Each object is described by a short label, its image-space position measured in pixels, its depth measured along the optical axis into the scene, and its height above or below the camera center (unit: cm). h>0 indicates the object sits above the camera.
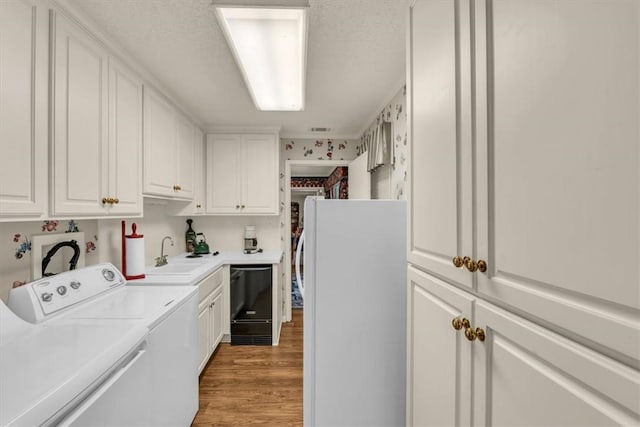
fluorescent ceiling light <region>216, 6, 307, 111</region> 132 +91
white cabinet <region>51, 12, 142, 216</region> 133 +47
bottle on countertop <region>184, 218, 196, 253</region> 347 -26
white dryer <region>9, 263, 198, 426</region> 126 -51
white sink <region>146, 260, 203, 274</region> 235 -45
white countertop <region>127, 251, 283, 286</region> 207 -45
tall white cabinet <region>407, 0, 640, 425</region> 39 +1
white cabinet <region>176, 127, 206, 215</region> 311 +38
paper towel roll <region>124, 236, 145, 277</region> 207 -28
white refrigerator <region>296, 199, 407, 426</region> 144 -45
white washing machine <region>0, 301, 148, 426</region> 79 -48
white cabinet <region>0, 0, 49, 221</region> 108 +43
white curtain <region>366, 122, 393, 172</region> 252 +62
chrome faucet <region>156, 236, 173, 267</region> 266 -39
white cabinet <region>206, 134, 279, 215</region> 340 +49
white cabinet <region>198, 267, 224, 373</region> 240 -89
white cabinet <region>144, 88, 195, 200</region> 215 +57
